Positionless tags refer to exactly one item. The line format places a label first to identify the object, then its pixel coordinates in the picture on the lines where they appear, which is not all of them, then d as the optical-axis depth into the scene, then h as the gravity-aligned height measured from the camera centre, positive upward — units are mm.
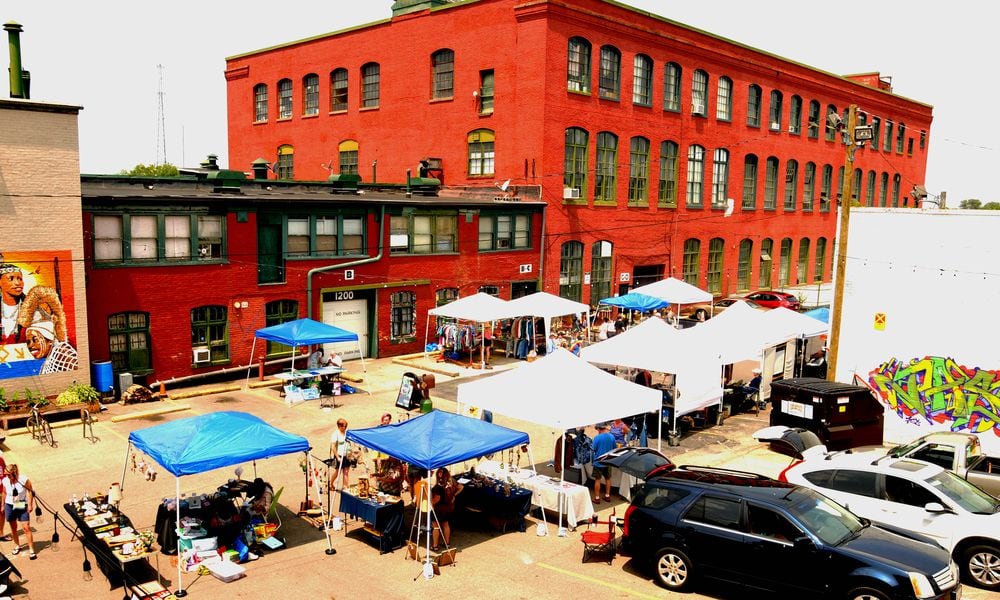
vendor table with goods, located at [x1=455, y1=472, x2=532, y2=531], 14055 -5246
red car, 41125 -4592
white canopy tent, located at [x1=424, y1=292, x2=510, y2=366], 27578 -3715
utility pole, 21938 -1273
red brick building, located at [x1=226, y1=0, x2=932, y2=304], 37000 +4369
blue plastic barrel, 22469 -5090
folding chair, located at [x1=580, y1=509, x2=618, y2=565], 12640 -5289
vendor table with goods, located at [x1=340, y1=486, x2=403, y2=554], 13055 -5220
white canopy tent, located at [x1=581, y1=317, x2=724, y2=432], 19594 -3732
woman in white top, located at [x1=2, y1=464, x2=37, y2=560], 12422 -4878
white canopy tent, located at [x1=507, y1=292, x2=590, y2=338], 28656 -3680
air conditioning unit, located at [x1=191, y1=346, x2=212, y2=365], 25109 -4992
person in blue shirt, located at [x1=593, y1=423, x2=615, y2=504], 15727 -5026
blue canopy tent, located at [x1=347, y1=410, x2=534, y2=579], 12711 -3971
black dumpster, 19625 -4935
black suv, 10234 -4514
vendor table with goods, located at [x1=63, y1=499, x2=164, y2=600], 11070 -5139
